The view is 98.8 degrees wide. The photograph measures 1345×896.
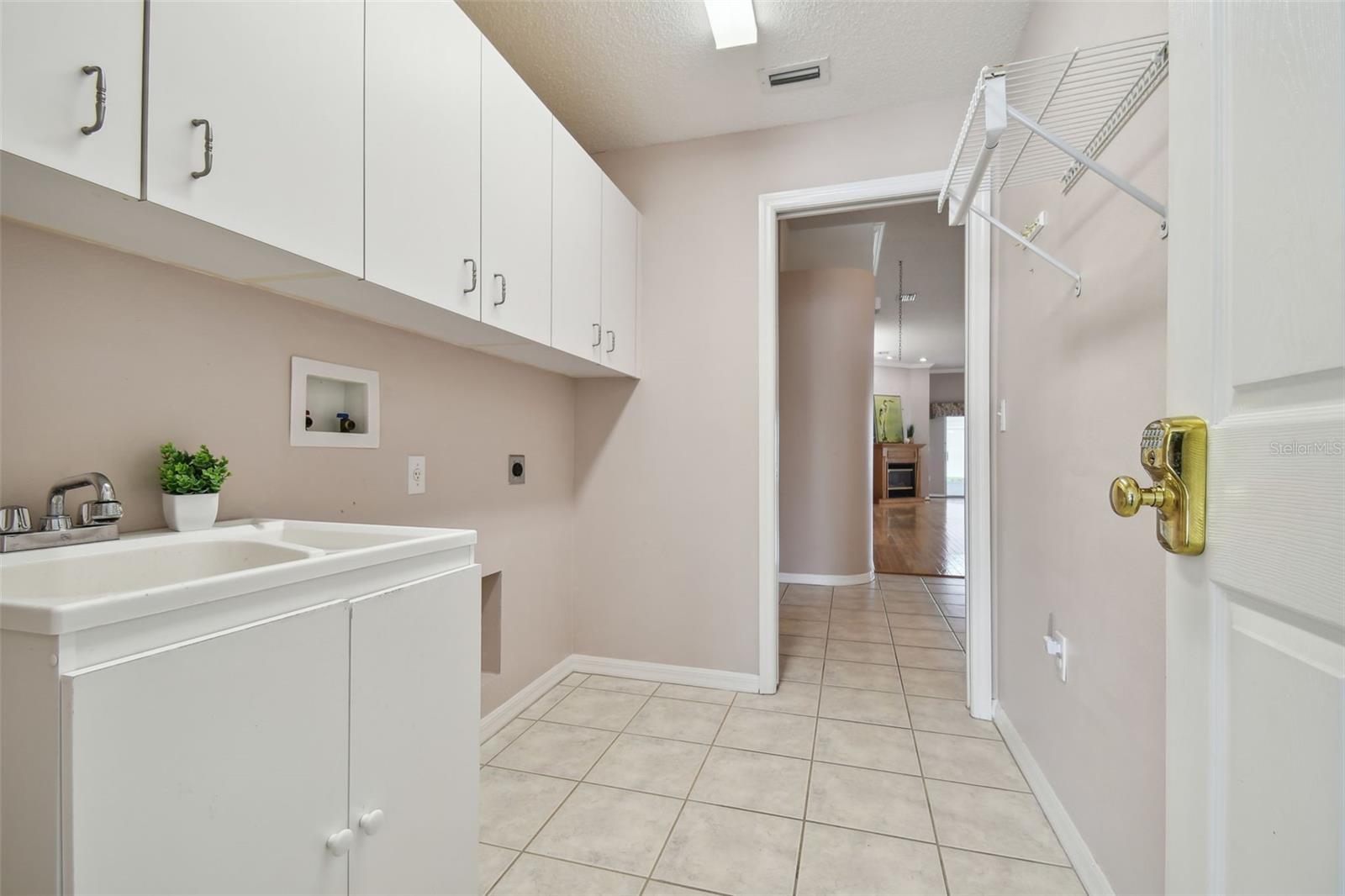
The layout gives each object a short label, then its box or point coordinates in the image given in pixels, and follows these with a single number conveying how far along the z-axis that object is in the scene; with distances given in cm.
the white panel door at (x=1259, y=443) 42
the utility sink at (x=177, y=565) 62
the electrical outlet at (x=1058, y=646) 158
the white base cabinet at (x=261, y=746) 60
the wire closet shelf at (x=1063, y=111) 103
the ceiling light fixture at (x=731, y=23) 181
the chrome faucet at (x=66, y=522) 89
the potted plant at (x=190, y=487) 112
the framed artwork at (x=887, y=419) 1116
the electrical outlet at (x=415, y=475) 181
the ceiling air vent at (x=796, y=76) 217
